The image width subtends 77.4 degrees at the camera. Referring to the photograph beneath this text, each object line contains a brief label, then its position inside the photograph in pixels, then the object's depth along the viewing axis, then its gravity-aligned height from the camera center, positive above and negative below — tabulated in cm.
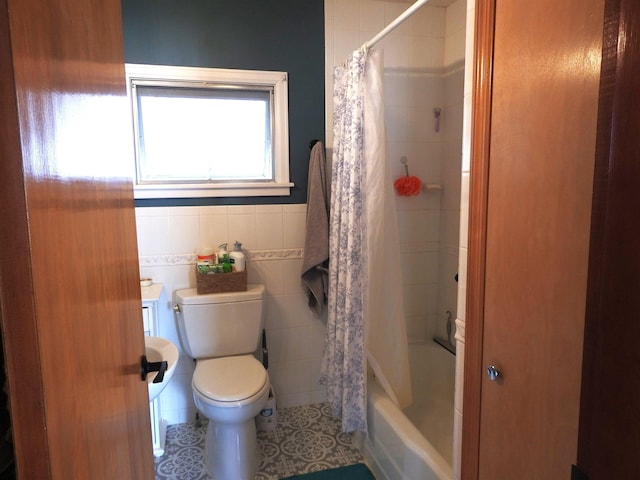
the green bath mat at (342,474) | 190 -130
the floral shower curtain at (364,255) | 182 -25
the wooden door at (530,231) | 76 -7
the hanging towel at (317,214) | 224 -7
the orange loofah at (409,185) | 243 +9
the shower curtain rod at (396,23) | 149 +74
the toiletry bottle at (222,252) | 220 -27
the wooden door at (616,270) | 53 -10
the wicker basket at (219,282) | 212 -42
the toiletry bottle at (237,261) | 217 -31
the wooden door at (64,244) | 44 -5
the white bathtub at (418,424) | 156 -106
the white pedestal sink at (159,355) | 139 -56
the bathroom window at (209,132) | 216 +41
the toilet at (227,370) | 181 -84
